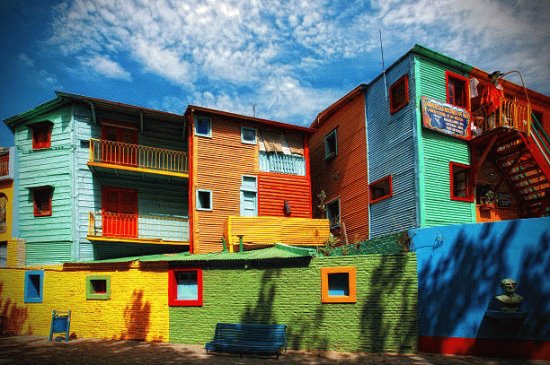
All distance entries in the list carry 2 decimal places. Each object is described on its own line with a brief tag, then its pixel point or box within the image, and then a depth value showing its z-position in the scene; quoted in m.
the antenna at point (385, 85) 17.45
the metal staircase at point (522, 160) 15.21
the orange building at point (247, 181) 17.27
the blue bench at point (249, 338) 11.60
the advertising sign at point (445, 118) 15.51
